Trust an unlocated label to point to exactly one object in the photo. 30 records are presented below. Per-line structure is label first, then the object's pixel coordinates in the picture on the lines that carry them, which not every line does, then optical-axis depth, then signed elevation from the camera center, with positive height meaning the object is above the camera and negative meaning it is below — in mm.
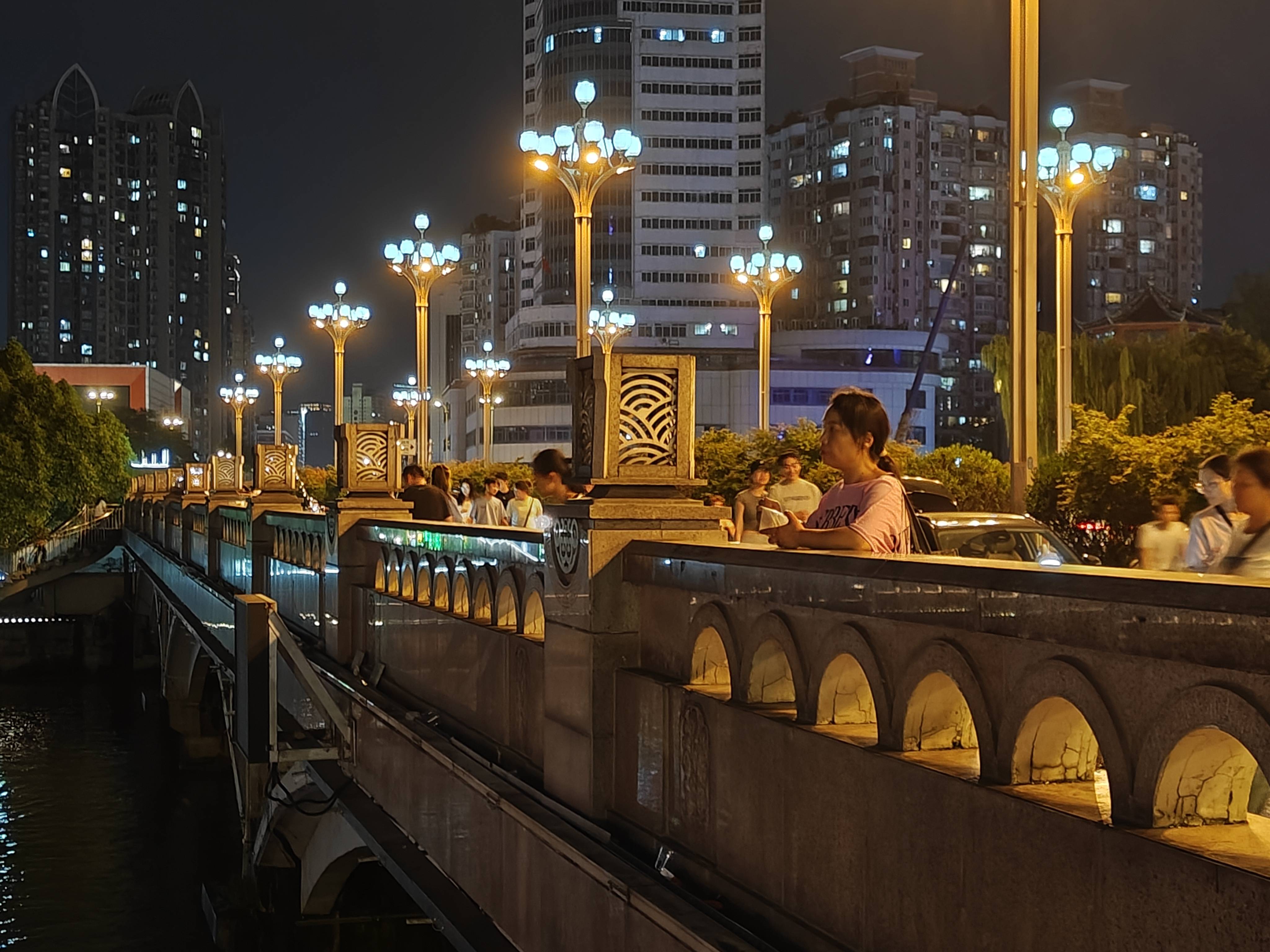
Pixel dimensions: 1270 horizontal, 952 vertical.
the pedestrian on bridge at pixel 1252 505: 6289 -198
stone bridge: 3504 -944
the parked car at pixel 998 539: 13367 -718
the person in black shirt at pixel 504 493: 19047 -432
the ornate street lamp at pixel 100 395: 107625 +4790
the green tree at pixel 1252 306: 64625 +6617
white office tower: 124938 +25740
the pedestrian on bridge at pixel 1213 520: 7855 -327
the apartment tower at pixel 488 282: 157750 +19120
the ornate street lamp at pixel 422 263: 30359 +4055
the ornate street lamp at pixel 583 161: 21094 +4483
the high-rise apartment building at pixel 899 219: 138375 +22564
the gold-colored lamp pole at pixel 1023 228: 19344 +3038
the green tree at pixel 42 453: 53562 +309
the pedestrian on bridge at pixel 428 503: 13531 -379
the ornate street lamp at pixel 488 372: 56688 +3423
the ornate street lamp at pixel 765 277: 35875 +4450
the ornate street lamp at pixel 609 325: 43500 +4232
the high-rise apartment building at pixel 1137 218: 148750 +23995
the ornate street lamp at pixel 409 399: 53812 +2300
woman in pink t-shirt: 5480 -128
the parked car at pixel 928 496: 16297 -406
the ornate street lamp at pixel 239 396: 55750 +2509
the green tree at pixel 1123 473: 21672 -203
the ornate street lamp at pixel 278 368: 44719 +2785
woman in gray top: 11867 -360
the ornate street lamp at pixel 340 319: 37906 +3599
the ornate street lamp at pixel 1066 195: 25234 +4515
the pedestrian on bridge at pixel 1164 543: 11969 -679
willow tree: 46344 +2544
